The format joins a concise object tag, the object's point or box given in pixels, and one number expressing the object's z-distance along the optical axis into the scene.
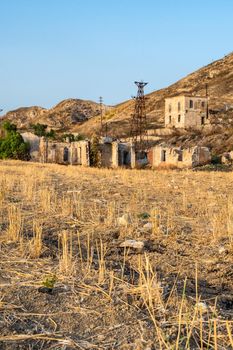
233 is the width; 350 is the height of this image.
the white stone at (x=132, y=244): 5.89
